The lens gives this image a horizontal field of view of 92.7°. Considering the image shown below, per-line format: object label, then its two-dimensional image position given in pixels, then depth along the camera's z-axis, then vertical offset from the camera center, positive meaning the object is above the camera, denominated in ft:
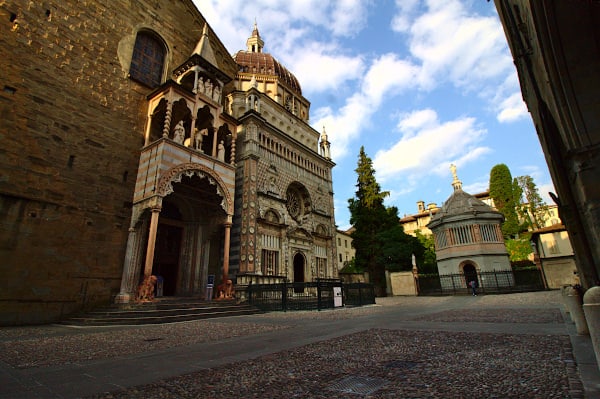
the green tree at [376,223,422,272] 87.86 +9.96
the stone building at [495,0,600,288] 14.38 +10.45
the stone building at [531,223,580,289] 68.59 +2.13
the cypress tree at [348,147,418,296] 88.84 +15.53
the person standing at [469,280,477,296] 71.10 -1.51
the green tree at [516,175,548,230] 130.31 +33.43
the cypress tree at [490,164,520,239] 122.93 +37.88
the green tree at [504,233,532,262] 106.42 +11.36
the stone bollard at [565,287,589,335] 13.34 -1.46
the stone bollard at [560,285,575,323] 16.76 -0.64
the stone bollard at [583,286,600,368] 7.09 -0.84
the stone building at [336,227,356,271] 164.21 +21.31
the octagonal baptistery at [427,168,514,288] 83.30 +11.13
